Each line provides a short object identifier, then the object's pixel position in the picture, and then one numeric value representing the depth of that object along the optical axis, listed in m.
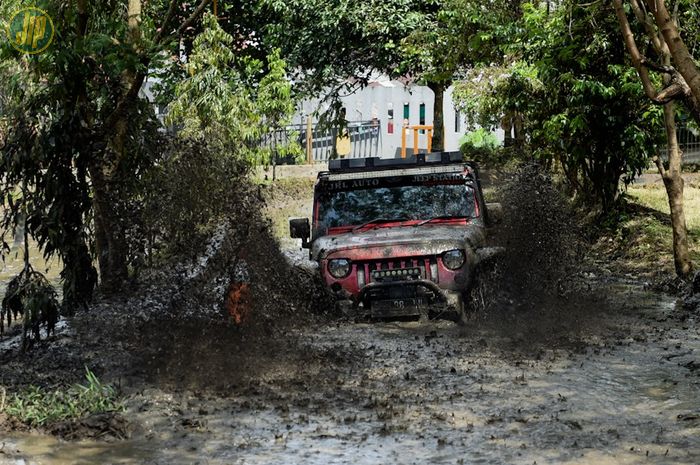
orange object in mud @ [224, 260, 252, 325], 10.62
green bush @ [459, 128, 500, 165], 28.53
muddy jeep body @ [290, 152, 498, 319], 10.88
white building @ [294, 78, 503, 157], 42.92
